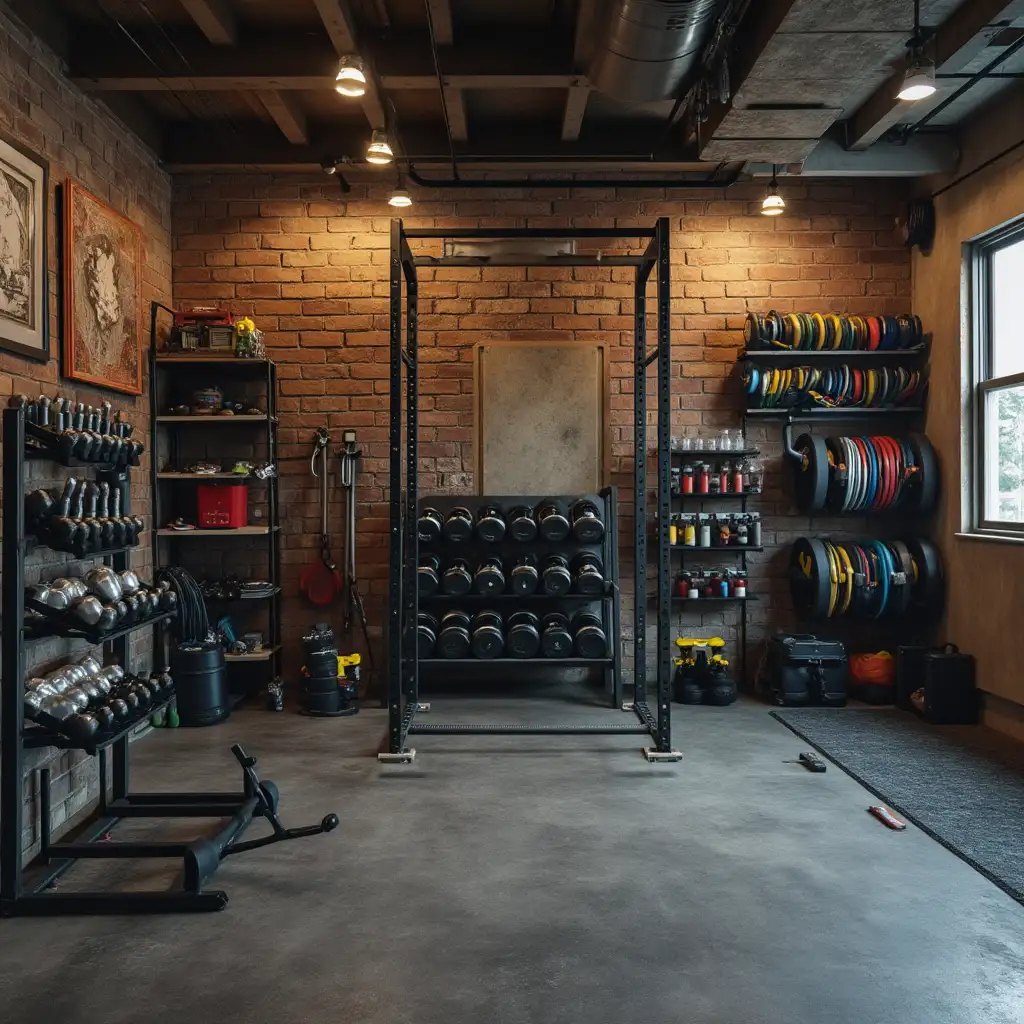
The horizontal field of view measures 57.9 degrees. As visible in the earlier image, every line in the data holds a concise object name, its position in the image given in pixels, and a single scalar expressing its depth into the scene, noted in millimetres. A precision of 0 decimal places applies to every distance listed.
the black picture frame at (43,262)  4118
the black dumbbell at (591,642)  5184
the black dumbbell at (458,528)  5539
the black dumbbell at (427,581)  5312
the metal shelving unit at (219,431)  5875
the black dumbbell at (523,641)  5160
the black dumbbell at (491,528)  5516
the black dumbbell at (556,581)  5281
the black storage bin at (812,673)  5914
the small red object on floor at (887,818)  3744
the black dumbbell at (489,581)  5309
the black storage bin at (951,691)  5453
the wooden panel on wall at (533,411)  6414
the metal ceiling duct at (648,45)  3594
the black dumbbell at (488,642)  5164
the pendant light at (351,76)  4117
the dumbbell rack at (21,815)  2990
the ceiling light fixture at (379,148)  5039
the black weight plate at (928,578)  5895
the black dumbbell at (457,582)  5294
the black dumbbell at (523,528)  5504
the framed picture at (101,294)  4555
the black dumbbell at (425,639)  5344
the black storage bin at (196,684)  5551
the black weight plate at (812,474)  5977
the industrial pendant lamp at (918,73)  3828
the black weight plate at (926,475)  5922
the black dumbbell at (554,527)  5496
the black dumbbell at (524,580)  5312
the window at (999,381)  5297
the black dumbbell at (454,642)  5168
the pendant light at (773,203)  5770
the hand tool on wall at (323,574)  6332
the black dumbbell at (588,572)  5270
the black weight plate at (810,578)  5895
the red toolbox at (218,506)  5953
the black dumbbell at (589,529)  5441
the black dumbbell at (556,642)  5176
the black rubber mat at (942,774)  3537
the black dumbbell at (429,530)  5590
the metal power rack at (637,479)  4648
